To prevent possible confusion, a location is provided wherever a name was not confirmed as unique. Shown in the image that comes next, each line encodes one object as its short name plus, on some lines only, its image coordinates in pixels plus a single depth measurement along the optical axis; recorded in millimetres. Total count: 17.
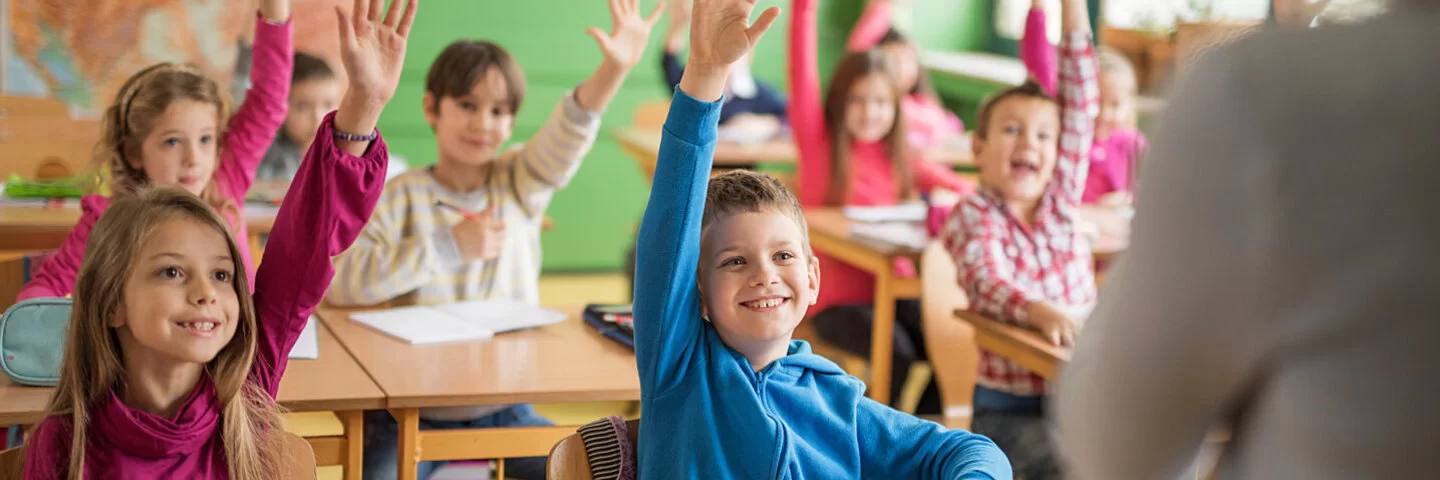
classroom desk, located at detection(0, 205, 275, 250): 3146
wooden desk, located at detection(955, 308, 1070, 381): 2398
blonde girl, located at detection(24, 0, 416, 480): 1580
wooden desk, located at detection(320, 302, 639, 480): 1966
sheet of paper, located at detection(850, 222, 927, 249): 3367
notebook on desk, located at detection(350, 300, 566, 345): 2293
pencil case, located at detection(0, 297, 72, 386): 1857
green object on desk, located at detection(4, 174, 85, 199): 3500
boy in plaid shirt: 2738
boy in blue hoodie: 1498
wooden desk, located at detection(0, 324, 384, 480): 1771
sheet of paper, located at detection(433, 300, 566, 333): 2383
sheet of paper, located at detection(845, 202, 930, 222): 3781
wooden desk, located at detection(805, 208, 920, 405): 3350
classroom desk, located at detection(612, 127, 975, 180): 4883
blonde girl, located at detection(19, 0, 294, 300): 2410
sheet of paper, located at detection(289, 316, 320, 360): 2113
